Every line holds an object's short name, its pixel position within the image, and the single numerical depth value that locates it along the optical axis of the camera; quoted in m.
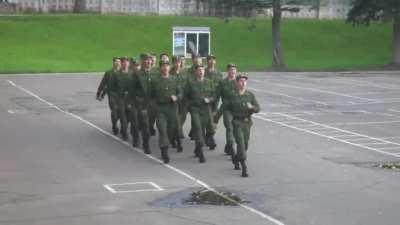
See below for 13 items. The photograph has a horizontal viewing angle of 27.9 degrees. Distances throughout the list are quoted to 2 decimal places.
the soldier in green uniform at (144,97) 16.98
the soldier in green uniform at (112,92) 19.33
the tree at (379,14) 48.03
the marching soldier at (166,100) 15.81
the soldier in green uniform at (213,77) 16.58
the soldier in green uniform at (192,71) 16.59
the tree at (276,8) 47.03
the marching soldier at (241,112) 14.49
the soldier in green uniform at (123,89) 18.66
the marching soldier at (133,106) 17.75
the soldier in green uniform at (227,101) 15.35
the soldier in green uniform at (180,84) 16.47
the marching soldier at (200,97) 16.12
